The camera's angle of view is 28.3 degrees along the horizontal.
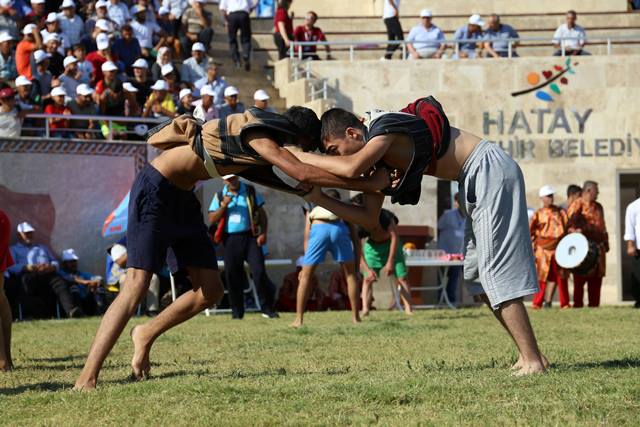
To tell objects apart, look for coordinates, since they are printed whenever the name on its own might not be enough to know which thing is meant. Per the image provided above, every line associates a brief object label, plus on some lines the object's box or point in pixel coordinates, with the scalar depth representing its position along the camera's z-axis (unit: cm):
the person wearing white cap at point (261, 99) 2033
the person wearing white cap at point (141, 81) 2055
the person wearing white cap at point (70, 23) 2117
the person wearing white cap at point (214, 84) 2150
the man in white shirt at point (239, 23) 2303
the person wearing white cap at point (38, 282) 1773
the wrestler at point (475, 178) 742
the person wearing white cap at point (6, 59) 1966
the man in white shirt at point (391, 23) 2362
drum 1916
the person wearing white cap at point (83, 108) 1936
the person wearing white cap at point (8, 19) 2072
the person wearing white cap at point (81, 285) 1828
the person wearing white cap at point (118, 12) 2195
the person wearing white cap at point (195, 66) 2214
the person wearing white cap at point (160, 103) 2006
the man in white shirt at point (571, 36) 2364
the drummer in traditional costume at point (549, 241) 1958
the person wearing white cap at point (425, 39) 2341
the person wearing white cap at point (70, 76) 1966
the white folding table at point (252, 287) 1829
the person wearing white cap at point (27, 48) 1975
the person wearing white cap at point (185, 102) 2041
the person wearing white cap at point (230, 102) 2061
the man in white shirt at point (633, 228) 1827
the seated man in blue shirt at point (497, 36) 2352
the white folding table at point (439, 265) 2036
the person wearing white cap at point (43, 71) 1959
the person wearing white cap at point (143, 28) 2203
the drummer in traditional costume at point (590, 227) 1966
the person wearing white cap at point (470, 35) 2345
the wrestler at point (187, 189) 729
